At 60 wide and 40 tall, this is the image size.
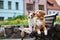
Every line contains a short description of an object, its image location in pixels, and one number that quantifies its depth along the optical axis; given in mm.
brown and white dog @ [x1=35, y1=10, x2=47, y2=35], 2052
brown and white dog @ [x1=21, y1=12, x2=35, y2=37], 2224
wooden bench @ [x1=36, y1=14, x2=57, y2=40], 2042
